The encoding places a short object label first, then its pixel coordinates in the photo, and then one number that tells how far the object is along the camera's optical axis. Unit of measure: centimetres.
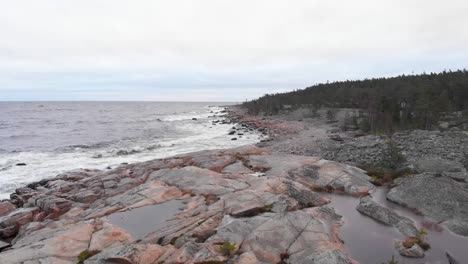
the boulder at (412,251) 1031
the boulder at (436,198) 1295
